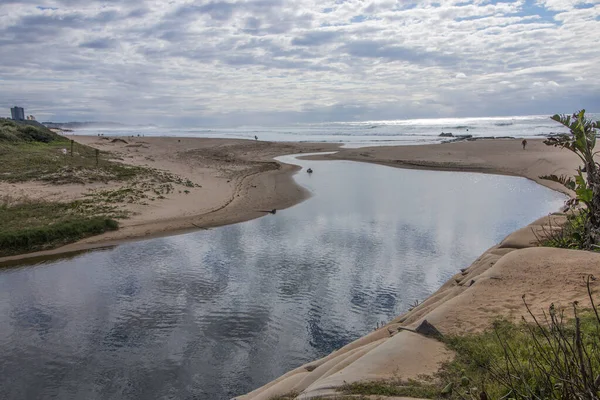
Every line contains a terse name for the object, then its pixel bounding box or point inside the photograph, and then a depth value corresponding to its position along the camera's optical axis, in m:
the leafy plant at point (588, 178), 9.76
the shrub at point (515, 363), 3.35
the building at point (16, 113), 99.76
